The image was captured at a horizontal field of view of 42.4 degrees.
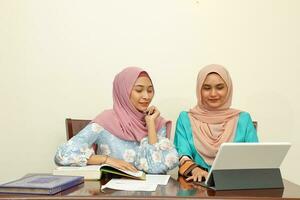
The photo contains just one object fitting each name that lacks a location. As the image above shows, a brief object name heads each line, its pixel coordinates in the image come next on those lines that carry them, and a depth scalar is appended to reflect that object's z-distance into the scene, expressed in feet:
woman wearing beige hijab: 5.73
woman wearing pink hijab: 5.26
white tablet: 3.93
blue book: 3.54
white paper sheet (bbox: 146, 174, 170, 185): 4.39
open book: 4.50
